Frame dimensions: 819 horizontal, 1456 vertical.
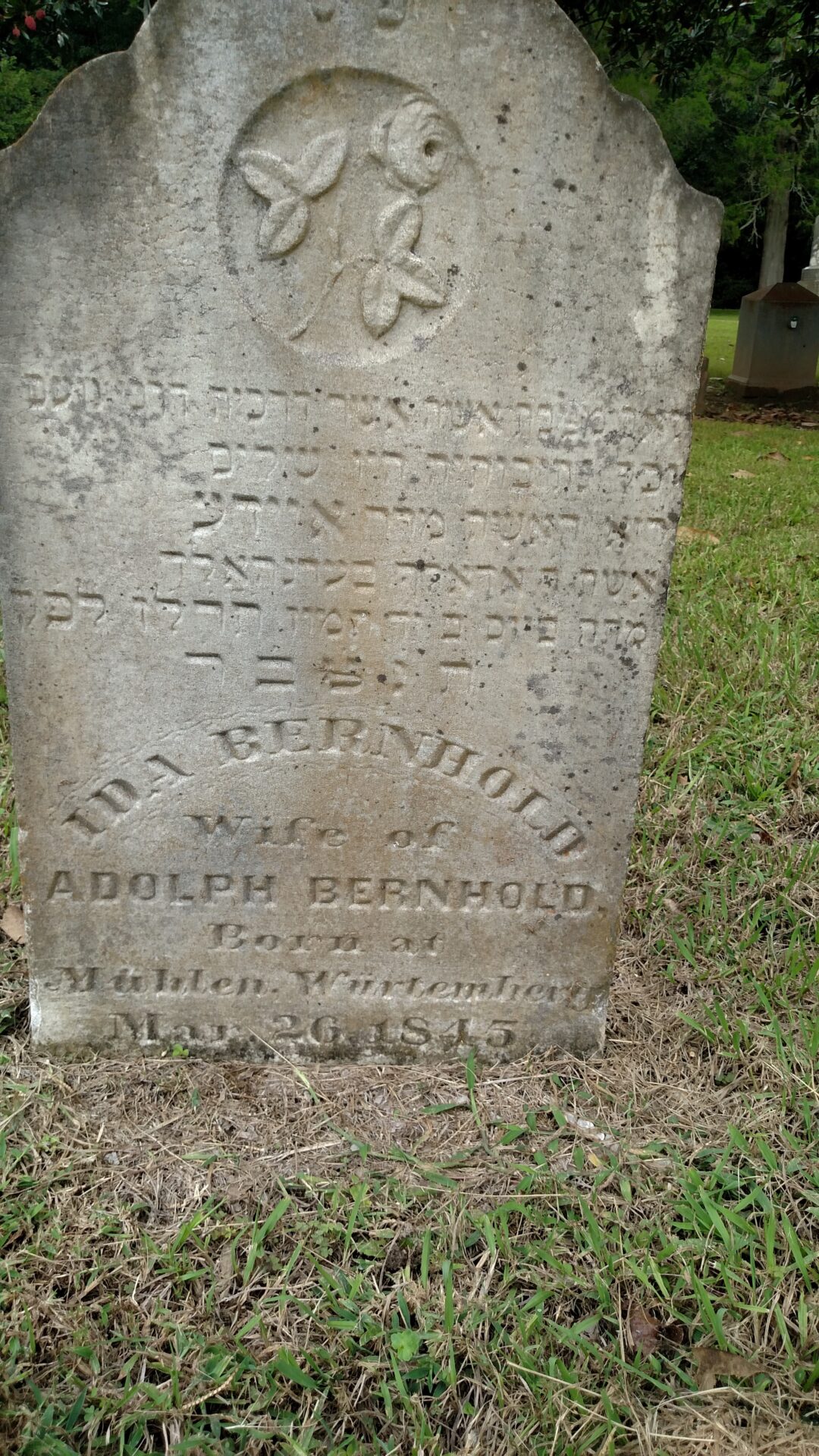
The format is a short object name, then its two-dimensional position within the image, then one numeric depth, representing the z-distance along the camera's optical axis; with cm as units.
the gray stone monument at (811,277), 1591
